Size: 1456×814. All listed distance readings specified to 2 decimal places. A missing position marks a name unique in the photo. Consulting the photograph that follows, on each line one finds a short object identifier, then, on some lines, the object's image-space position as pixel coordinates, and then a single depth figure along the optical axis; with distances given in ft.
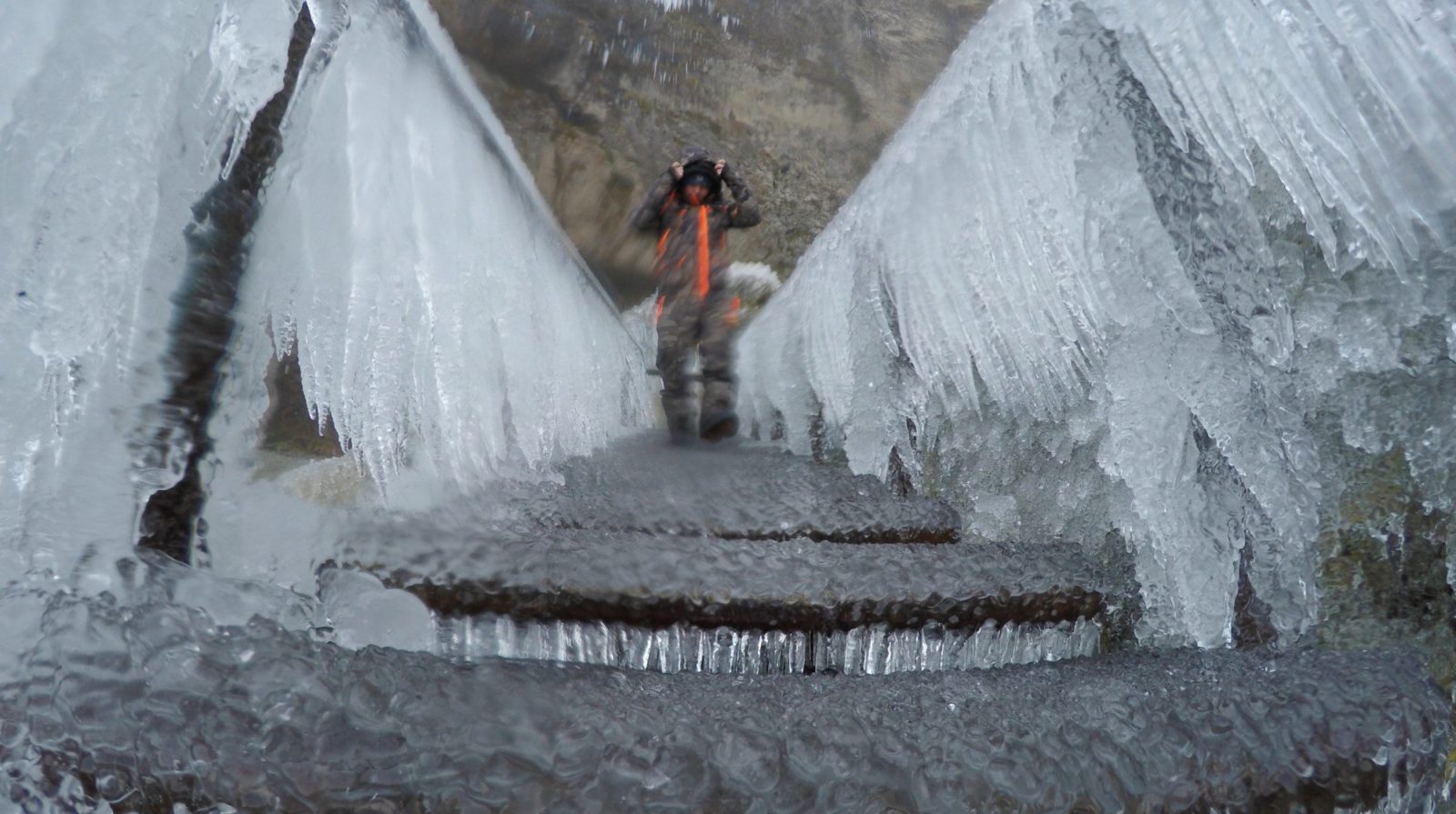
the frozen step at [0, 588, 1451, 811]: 2.99
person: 11.58
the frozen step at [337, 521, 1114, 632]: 5.23
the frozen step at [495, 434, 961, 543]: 7.45
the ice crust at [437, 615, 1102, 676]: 5.12
